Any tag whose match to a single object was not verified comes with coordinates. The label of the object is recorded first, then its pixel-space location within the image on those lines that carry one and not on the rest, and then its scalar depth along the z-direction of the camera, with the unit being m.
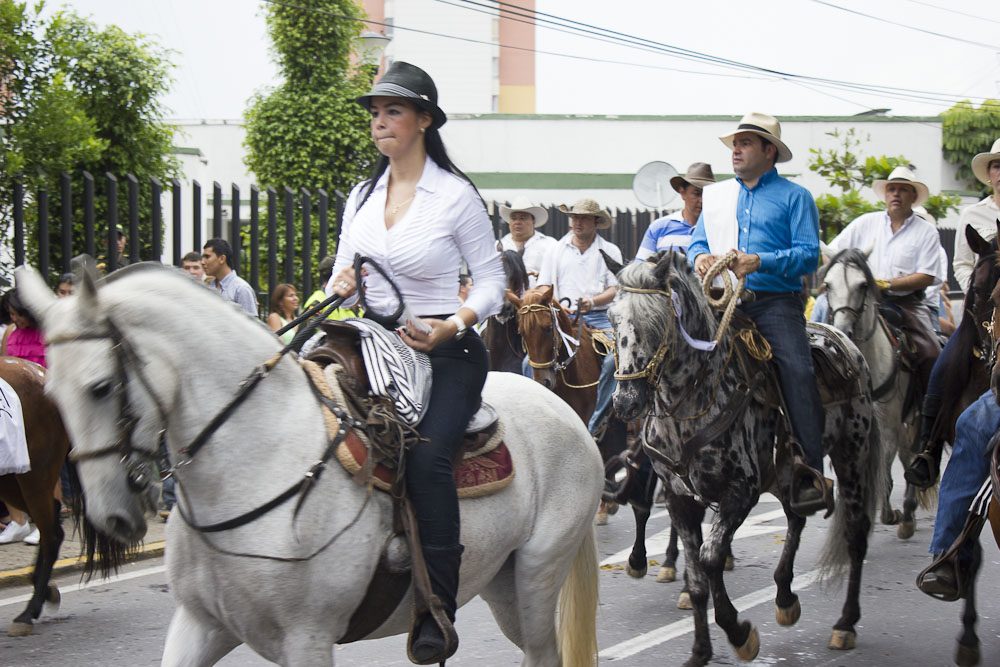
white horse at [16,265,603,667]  3.21
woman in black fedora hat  4.03
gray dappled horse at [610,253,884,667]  5.88
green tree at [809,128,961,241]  22.84
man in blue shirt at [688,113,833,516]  6.40
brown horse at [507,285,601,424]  10.66
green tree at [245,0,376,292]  24.95
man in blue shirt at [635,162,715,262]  9.61
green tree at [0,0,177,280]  10.24
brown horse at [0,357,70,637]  6.88
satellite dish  18.45
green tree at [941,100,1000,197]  39.00
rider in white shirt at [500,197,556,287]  13.59
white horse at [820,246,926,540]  9.14
